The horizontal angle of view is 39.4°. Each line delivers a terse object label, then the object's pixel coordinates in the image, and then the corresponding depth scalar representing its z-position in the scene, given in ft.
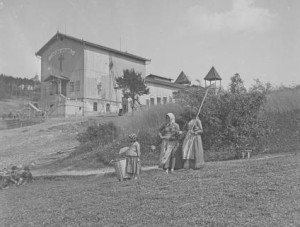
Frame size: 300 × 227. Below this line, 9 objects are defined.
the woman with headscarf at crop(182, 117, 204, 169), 40.57
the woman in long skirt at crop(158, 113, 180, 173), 40.86
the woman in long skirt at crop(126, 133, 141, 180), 39.88
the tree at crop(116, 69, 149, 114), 147.33
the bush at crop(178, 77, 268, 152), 60.70
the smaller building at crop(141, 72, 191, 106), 194.47
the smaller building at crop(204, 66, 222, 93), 171.63
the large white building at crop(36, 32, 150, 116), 173.47
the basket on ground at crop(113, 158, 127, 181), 40.04
